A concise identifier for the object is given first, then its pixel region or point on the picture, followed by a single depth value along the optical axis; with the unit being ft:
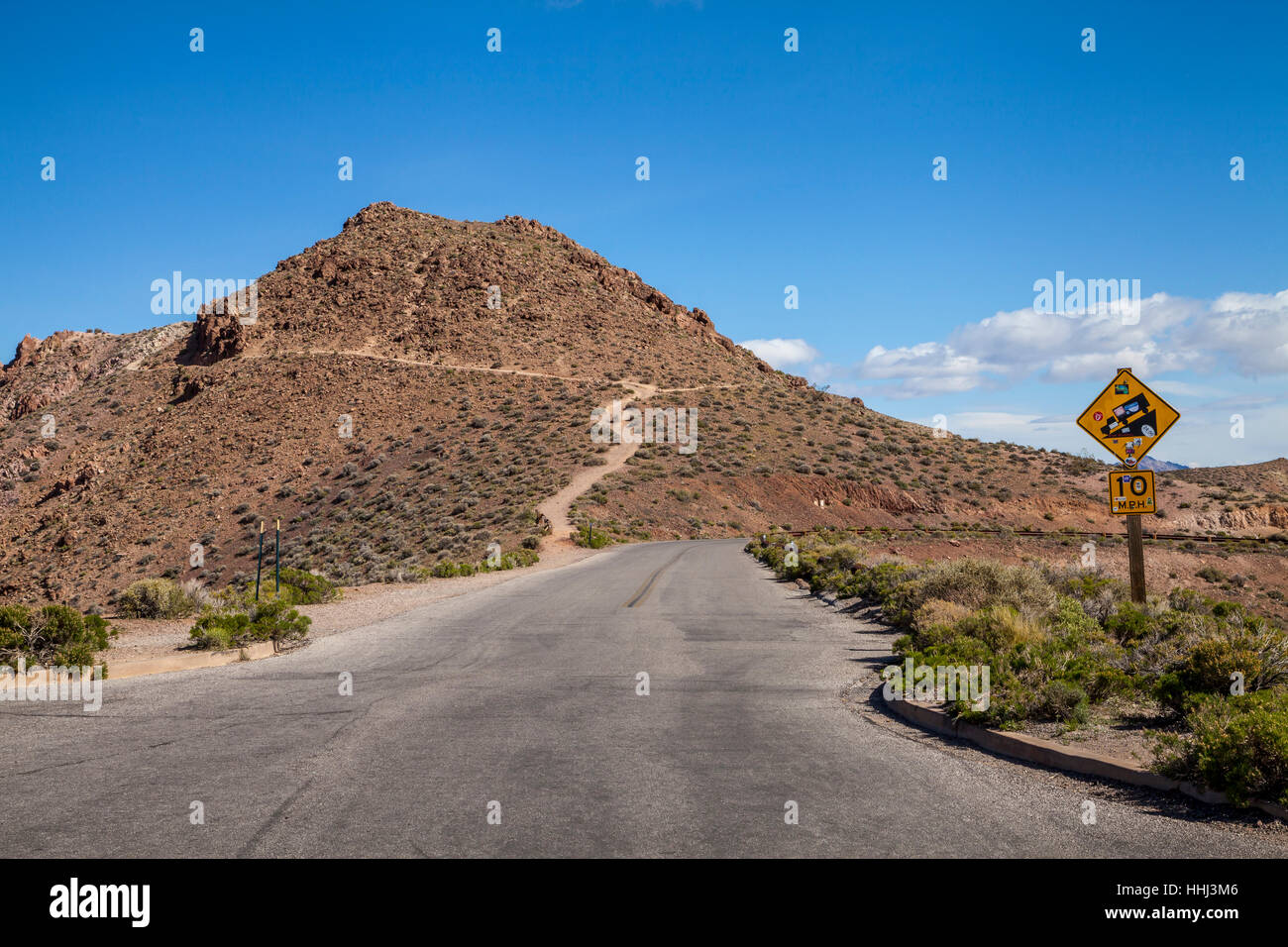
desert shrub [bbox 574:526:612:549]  134.21
